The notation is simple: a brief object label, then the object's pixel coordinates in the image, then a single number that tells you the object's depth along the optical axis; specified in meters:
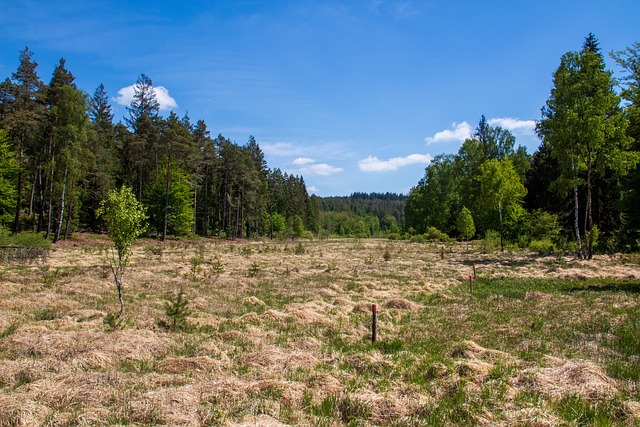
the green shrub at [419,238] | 62.35
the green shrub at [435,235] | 60.19
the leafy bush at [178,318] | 10.96
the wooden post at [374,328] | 9.80
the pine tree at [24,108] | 35.56
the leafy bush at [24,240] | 25.22
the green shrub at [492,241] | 38.38
